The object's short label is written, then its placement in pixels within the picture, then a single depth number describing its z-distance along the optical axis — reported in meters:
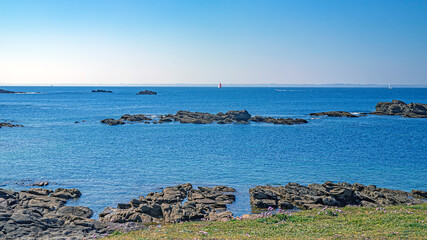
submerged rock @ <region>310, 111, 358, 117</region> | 117.31
